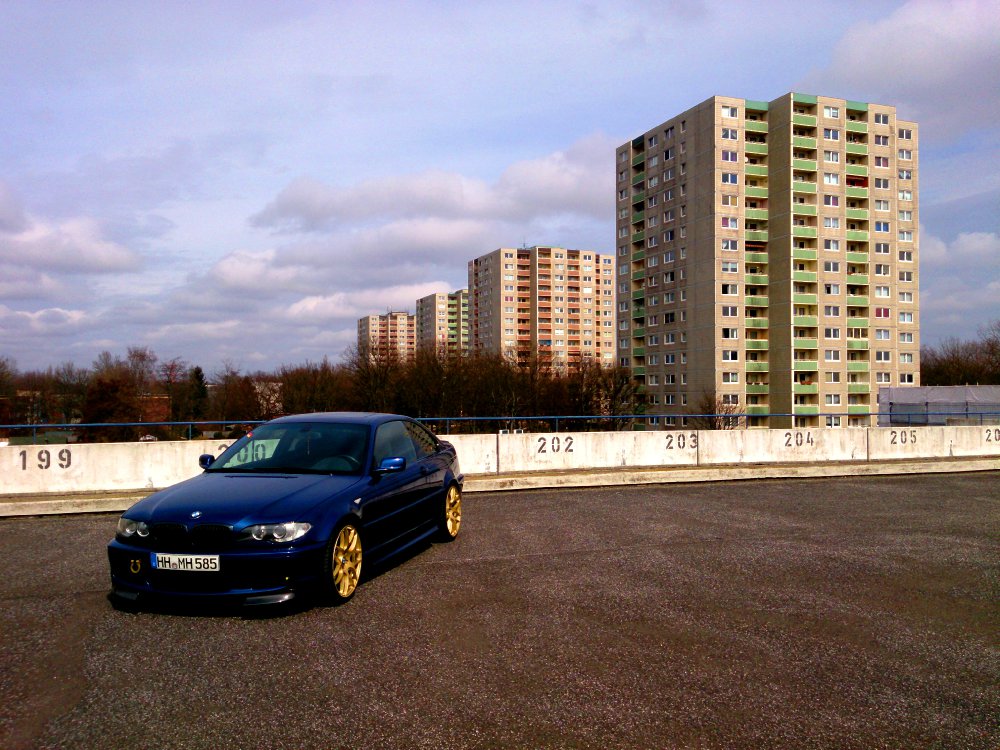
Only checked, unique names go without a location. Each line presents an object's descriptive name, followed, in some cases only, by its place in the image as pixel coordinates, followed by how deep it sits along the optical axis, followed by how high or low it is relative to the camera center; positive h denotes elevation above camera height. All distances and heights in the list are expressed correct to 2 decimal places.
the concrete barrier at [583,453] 11.34 -1.34
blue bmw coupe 4.95 -0.98
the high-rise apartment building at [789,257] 78.88 +14.79
